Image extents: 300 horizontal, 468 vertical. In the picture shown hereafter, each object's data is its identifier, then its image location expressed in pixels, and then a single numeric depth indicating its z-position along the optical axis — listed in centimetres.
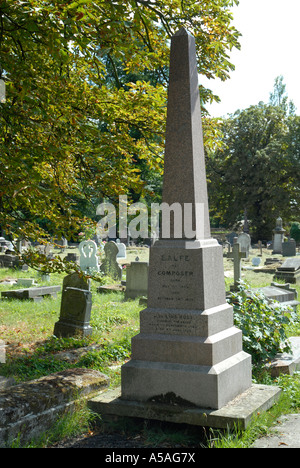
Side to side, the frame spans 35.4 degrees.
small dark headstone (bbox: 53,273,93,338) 816
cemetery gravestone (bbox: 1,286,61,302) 1162
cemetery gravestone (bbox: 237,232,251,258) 2775
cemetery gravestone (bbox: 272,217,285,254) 3030
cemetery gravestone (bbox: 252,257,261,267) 2191
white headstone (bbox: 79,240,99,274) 1666
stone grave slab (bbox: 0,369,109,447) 383
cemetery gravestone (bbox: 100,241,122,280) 1595
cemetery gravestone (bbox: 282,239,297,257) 2663
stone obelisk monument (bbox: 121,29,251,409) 420
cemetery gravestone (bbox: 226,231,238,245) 3513
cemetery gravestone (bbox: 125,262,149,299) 1244
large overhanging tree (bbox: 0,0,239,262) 519
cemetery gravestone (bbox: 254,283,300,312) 1005
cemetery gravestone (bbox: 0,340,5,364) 644
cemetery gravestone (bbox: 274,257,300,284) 1538
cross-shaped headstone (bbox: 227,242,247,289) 1343
